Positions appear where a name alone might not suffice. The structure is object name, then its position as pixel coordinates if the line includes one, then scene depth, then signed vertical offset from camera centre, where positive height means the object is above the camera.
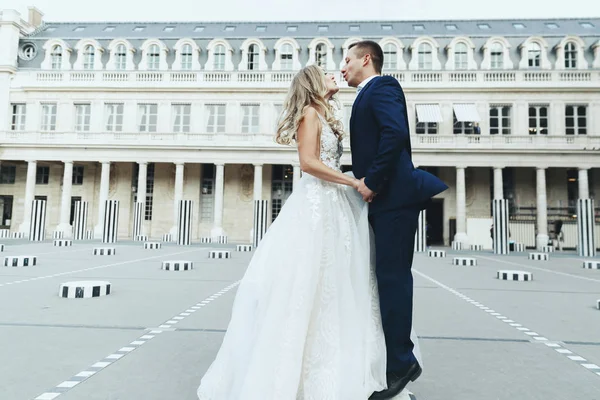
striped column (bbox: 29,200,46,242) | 24.53 +0.20
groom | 2.92 +0.21
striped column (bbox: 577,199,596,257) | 20.97 +0.29
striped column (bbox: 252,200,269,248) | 22.64 +0.45
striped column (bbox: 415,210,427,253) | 23.67 -0.47
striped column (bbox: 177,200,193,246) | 25.12 +0.23
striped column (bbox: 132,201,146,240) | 29.67 +0.53
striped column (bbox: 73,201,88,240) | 28.53 +0.34
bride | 2.71 -0.42
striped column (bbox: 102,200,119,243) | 25.80 +0.27
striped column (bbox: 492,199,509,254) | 21.38 +0.29
